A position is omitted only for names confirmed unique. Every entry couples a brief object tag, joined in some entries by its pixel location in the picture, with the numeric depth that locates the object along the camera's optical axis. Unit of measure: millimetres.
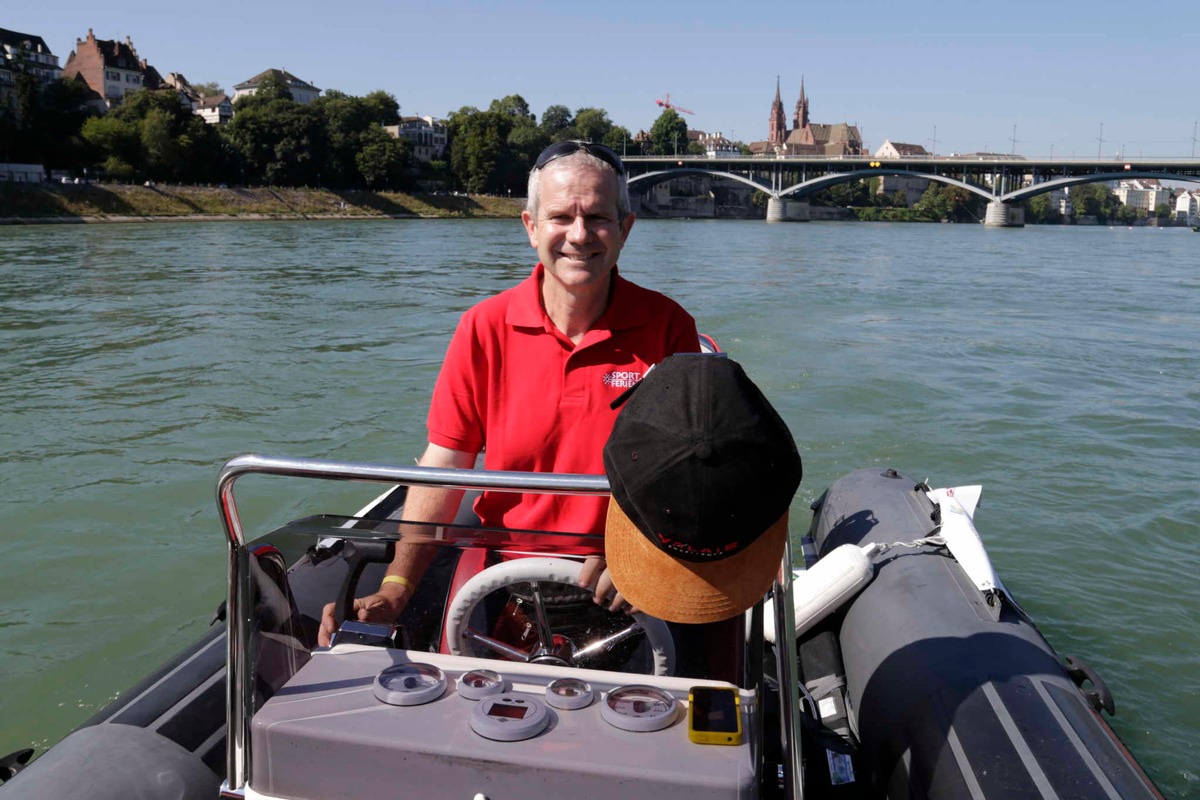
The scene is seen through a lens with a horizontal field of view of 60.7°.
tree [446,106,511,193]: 83062
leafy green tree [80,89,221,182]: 60562
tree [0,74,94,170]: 59156
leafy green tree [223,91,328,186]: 67812
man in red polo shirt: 2455
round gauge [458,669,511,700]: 1801
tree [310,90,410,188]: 72500
